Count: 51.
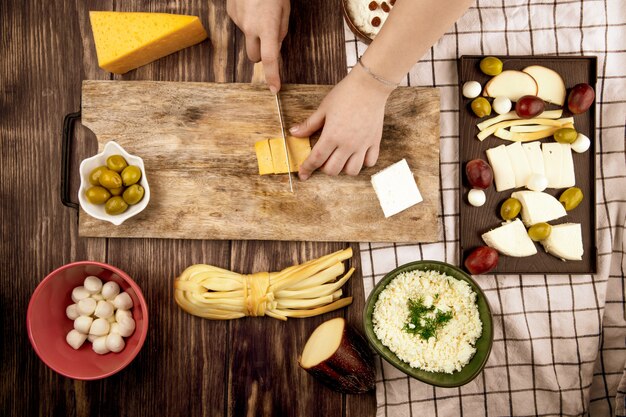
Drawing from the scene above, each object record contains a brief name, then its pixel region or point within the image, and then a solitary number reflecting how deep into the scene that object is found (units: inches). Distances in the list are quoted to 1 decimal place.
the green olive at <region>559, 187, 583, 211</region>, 54.6
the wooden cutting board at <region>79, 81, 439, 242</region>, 52.6
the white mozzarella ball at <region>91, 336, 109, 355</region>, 50.3
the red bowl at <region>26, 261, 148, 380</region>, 48.6
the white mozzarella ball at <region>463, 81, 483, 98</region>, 54.2
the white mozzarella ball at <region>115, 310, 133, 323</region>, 50.5
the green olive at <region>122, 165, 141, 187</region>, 48.8
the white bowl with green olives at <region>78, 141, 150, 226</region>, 48.4
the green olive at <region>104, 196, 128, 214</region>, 48.3
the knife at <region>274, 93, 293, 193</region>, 52.0
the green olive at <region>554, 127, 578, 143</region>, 54.1
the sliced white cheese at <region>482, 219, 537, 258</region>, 53.8
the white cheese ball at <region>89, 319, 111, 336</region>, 49.8
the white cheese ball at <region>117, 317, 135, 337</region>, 50.2
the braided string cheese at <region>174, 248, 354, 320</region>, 52.0
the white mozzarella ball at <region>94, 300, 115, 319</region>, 50.0
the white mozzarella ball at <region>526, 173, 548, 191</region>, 53.9
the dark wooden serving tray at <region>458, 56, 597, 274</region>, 54.9
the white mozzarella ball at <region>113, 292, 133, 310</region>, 50.5
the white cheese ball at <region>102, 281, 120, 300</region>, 50.6
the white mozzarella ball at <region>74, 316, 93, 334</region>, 49.9
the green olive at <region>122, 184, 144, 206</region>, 48.4
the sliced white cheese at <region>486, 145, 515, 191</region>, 54.7
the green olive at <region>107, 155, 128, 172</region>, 48.9
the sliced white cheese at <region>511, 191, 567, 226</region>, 54.4
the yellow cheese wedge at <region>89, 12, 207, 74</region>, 51.5
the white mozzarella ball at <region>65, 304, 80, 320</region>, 50.9
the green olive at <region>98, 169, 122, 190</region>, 48.1
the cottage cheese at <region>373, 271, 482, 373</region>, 49.9
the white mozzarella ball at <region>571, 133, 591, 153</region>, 55.1
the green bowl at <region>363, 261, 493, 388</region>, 49.5
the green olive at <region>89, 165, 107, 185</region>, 48.7
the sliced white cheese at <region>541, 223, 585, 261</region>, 54.1
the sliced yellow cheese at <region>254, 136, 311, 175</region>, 52.2
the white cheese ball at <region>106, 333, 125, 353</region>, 49.7
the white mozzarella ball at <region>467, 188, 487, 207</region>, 54.3
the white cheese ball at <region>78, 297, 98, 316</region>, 49.8
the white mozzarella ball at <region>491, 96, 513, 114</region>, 54.4
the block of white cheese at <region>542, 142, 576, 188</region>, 55.2
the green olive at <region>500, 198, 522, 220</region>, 54.0
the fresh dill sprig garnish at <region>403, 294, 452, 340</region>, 50.1
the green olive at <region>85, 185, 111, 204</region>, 48.2
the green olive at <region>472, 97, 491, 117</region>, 54.2
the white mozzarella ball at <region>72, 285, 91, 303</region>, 50.6
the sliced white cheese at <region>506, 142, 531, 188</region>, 55.1
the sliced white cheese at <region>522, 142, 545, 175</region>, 55.1
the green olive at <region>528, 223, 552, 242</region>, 53.5
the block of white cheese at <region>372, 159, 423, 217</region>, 52.6
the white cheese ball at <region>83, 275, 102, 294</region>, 50.4
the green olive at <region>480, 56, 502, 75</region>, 53.9
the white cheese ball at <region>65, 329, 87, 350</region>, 50.4
